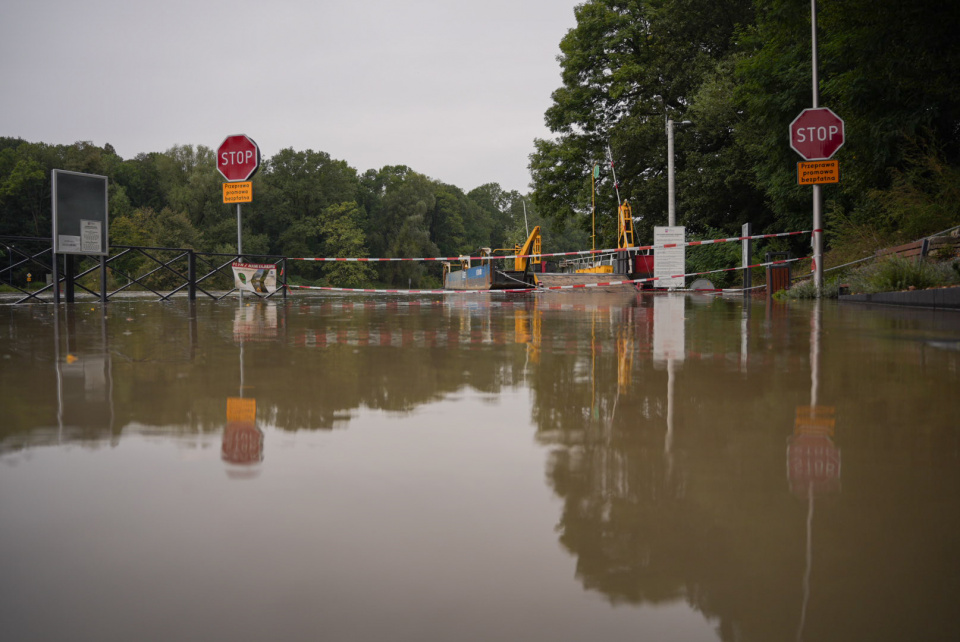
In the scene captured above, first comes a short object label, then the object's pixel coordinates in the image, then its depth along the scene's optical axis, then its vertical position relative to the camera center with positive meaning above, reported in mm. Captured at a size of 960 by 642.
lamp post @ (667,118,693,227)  25672 +3451
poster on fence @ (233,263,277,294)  17031 +314
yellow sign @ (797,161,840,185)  15133 +2409
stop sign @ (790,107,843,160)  15391 +3303
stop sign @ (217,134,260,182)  17328 +3150
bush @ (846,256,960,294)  11008 +229
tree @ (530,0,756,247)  32344 +9296
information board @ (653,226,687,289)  22047 +978
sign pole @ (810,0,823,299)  14898 +1334
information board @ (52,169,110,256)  13188 +1405
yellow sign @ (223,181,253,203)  16742 +2247
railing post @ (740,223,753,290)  18828 +880
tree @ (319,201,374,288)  76938 +4894
